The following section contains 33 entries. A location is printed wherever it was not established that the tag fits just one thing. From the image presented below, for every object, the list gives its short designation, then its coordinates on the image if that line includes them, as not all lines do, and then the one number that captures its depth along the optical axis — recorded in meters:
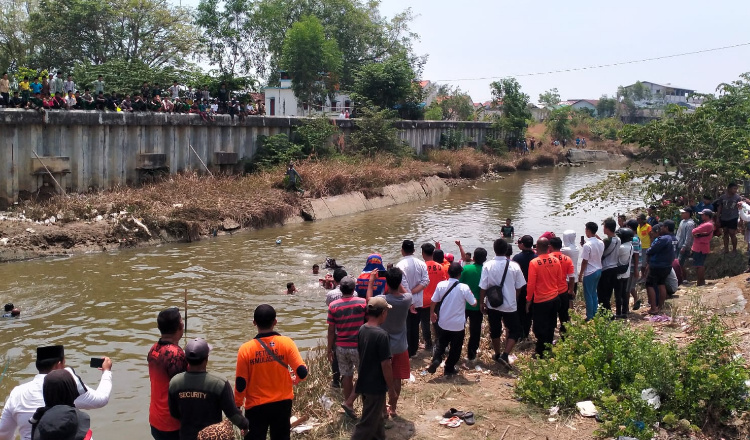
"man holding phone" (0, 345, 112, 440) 4.79
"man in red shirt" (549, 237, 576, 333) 9.34
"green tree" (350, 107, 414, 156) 34.34
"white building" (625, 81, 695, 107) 105.81
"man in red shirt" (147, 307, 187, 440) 5.29
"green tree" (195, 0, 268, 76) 51.06
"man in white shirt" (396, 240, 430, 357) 8.40
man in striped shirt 7.04
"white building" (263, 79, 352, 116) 44.75
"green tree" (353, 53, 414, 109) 42.19
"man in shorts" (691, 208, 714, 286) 12.72
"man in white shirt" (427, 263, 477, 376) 8.30
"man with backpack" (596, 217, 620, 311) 10.60
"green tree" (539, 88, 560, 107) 88.88
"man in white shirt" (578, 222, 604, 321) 10.26
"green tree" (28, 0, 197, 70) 37.50
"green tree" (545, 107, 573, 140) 65.25
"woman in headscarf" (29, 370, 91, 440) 4.38
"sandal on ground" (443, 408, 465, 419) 7.33
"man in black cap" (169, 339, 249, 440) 4.97
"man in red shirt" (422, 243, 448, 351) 9.25
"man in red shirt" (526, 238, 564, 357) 9.02
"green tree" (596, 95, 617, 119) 94.50
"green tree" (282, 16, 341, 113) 42.84
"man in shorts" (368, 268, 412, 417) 7.31
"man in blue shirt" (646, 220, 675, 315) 11.34
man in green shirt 8.93
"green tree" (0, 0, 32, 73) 38.34
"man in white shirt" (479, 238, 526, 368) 8.80
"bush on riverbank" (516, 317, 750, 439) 6.68
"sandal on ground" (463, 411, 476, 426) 7.16
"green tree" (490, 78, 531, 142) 53.12
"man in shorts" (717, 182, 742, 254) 14.08
